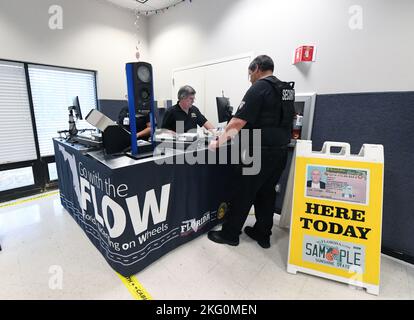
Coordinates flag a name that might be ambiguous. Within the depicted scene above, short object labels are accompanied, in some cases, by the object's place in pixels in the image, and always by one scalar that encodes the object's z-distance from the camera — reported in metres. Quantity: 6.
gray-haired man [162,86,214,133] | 2.48
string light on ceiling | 3.58
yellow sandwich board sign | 1.49
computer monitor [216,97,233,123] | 2.43
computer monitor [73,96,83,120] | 2.38
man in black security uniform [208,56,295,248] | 1.66
